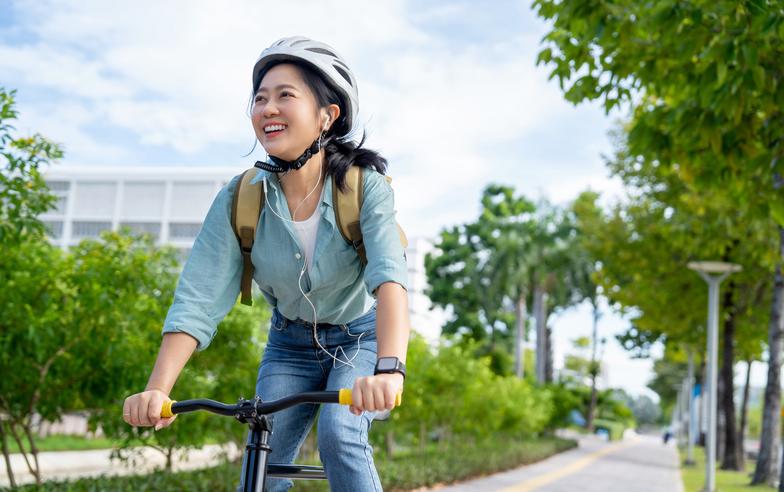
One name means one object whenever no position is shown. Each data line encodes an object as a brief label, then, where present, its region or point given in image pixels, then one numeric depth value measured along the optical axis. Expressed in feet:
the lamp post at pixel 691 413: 87.56
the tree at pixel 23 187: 20.36
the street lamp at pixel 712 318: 52.29
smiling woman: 7.57
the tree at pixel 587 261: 75.97
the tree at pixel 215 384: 27.14
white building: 282.36
